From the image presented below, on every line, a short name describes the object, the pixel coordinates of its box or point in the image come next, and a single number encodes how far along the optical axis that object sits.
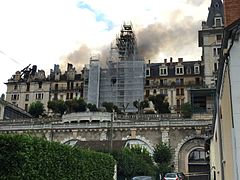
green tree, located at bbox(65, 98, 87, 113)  67.46
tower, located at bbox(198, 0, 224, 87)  70.75
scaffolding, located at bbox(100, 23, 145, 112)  78.00
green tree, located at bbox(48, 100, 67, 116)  71.38
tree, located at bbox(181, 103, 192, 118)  54.69
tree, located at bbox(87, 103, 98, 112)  64.01
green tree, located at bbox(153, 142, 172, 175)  44.54
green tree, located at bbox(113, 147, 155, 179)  29.98
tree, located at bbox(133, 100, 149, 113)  69.85
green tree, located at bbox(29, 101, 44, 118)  74.31
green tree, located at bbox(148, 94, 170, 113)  66.00
